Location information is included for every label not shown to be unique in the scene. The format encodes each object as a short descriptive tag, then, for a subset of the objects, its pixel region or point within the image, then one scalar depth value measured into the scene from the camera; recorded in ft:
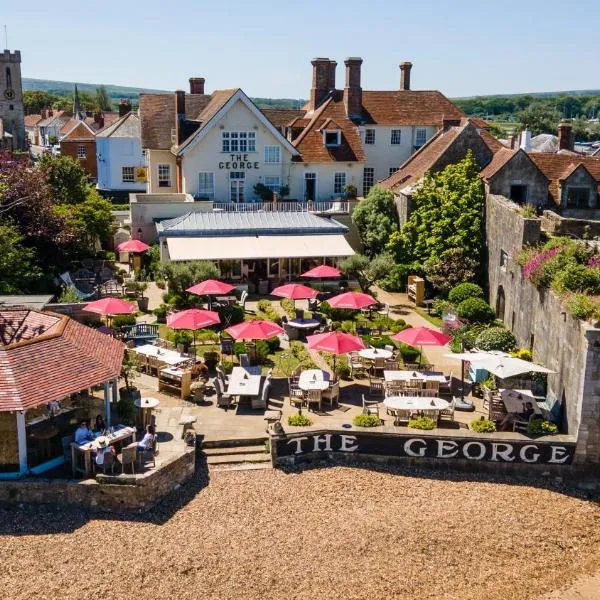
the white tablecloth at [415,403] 75.15
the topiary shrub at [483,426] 73.56
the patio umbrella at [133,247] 133.90
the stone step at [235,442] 72.74
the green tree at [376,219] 139.03
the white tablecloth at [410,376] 82.33
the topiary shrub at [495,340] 92.48
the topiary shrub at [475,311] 105.70
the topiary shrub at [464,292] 114.52
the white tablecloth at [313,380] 80.21
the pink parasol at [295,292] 105.29
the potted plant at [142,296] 114.93
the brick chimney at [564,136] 154.17
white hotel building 145.48
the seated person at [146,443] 67.26
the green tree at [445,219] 124.77
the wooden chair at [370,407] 77.30
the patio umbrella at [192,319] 89.84
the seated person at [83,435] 66.13
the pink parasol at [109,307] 93.81
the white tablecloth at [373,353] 88.07
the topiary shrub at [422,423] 73.33
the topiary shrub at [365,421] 73.31
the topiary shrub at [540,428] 73.72
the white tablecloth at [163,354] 87.81
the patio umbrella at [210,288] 103.50
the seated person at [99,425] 70.08
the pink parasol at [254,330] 86.28
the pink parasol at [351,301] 98.89
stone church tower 353.10
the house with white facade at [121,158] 221.87
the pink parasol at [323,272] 117.70
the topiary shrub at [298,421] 74.59
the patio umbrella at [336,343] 82.12
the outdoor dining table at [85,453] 64.95
